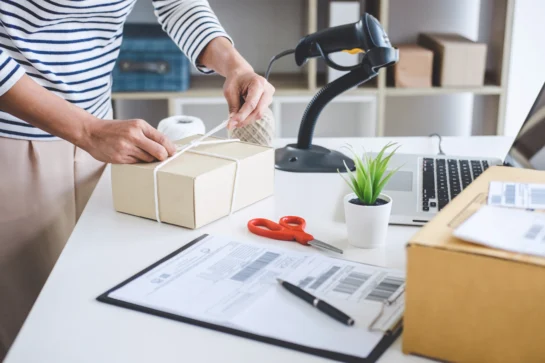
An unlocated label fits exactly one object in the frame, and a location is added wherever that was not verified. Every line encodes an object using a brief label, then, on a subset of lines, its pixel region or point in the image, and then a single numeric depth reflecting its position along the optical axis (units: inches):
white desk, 23.7
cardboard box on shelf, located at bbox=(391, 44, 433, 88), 95.0
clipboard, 22.8
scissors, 33.0
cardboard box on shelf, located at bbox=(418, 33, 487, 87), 94.3
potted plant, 32.7
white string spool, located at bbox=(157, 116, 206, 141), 49.1
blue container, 91.0
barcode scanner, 44.8
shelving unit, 96.0
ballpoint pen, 25.0
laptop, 38.0
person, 44.6
